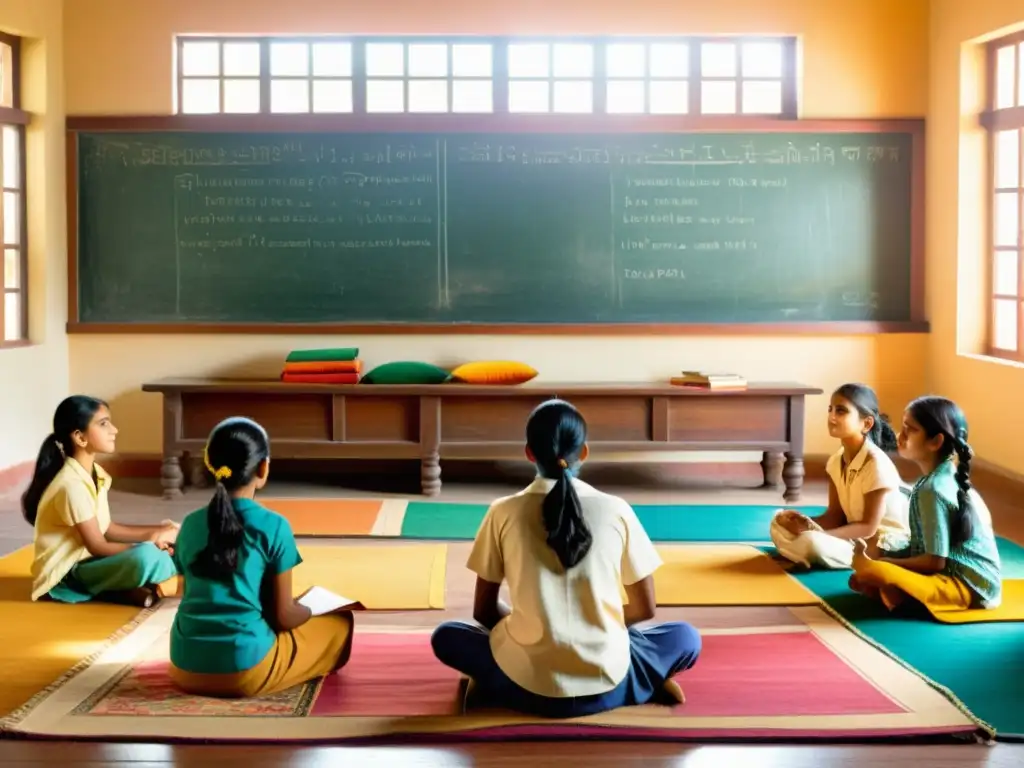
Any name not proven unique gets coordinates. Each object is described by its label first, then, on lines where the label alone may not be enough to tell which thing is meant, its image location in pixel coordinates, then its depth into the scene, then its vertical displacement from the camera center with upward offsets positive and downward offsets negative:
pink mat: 3.28 -0.99
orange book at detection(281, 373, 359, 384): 6.74 -0.31
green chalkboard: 7.14 +0.54
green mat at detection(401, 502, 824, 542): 5.61 -0.93
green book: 6.80 -0.19
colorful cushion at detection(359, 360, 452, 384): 6.75 -0.28
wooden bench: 6.67 -0.52
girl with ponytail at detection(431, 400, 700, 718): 3.02 -0.65
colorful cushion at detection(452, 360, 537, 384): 6.69 -0.28
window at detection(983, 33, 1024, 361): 6.54 +0.66
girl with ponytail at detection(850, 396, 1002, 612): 4.12 -0.70
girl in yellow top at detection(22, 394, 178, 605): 4.22 -0.72
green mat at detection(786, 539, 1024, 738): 3.32 -0.98
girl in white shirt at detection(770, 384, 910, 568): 4.77 -0.70
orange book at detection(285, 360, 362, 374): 6.75 -0.25
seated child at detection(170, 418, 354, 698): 3.22 -0.67
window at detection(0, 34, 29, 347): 6.77 +0.65
